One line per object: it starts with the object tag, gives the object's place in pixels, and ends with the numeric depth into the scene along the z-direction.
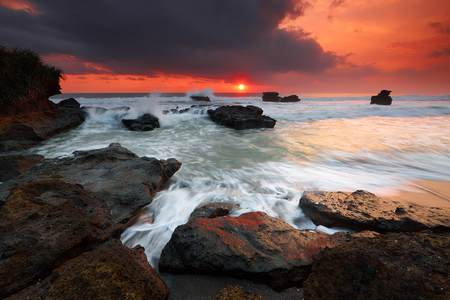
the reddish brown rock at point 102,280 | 1.12
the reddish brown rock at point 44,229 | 1.36
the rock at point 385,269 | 1.04
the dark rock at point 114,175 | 2.92
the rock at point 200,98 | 42.12
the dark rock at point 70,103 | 13.61
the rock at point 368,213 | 2.34
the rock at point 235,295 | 1.37
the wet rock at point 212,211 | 2.75
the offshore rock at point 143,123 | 11.04
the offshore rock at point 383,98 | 30.72
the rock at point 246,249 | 1.73
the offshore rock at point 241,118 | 11.86
